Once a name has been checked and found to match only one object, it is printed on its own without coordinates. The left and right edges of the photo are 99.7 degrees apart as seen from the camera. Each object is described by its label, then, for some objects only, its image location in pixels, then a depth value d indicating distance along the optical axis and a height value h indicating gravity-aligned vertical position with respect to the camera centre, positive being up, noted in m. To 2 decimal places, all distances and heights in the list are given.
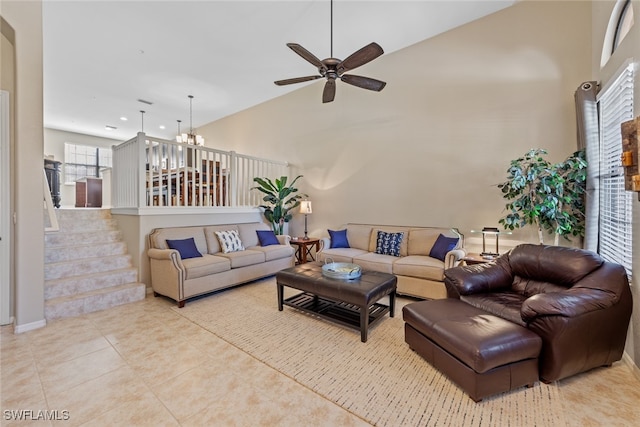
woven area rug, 1.71 -1.29
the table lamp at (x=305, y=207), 5.46 +0.04
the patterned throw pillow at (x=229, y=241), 4.46 -0.55
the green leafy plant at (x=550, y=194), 2.95 +0.19
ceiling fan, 2.61 +1.51
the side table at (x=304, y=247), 5.23 -0.79
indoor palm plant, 5.55 +0.18
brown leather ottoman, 1.76 -0.96
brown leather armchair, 1.88 -0.75
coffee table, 2.62 -0.88
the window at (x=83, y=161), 9.14 +1.66
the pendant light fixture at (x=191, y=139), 6.16 +1.63
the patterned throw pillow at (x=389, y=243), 4.19 -0.54
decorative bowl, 2.99 -0.70
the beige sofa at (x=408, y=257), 3.43 -0.70
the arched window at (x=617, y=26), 2.58 +1.85
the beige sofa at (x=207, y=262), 3.51 -0.80
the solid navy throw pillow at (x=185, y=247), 3.83 -0.56
